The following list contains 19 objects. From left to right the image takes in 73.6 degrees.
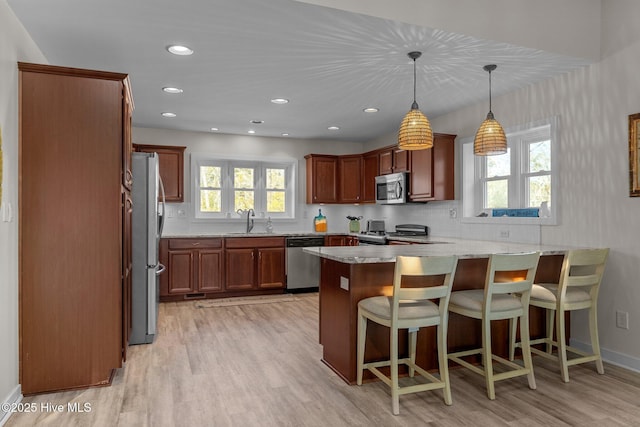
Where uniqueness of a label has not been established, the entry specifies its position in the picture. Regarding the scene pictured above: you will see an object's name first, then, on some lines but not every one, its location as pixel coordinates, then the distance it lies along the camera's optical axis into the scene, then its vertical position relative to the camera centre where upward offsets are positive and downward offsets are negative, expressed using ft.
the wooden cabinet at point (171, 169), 19.06 +2.09
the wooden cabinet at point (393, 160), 18.02 +2.46
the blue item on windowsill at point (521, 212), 13.48 +0.14
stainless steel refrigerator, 11.89 -0.85
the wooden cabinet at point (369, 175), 20.70 +2.06
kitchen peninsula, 9.39 -1.75
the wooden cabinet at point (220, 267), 18.06 -2.25
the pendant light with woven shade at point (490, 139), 11.07 +2.03
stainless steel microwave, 18.05 +1.22
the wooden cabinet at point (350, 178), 22.09 +1.96
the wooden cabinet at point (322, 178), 21.86 +1.95
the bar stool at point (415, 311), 8.07 -1.87
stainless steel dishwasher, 19.83 -2.38
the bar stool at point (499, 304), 8.64 -1.85
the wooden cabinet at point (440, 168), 16.34 +1.86
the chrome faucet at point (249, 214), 21.15 +0.09
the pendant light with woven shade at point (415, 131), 10.33 +2.08
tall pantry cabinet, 8.63 -0.20
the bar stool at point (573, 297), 9.53 -1.86
